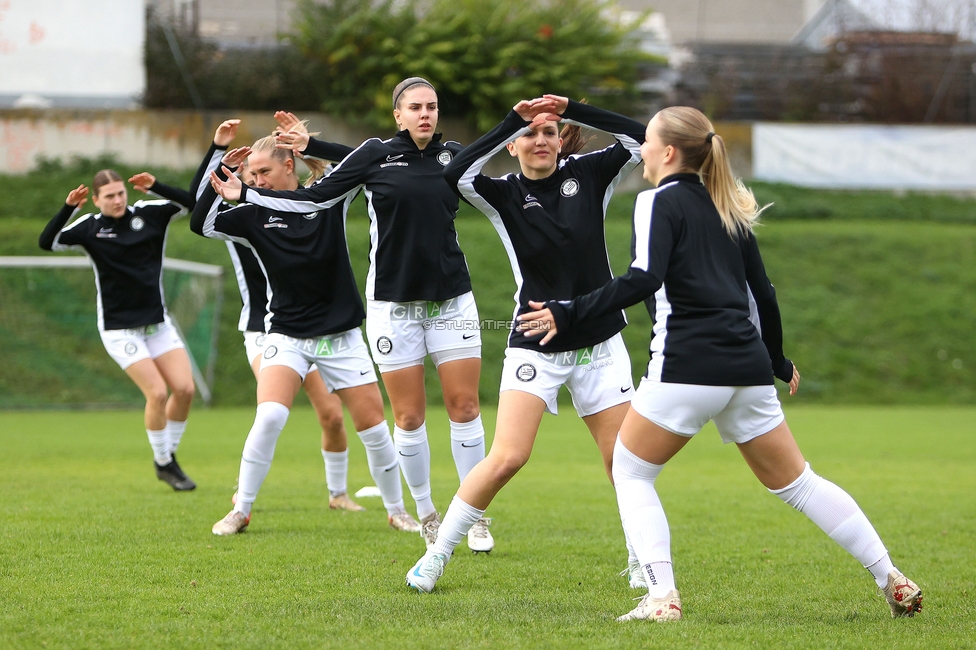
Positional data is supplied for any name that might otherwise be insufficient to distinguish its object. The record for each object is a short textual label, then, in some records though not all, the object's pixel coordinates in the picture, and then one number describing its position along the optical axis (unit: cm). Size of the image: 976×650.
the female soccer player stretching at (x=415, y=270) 1180
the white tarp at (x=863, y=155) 4966
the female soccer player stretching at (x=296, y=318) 1302
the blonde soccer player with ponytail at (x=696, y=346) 821
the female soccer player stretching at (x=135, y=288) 1711
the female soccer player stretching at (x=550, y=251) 983
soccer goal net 3262
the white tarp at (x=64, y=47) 4384
